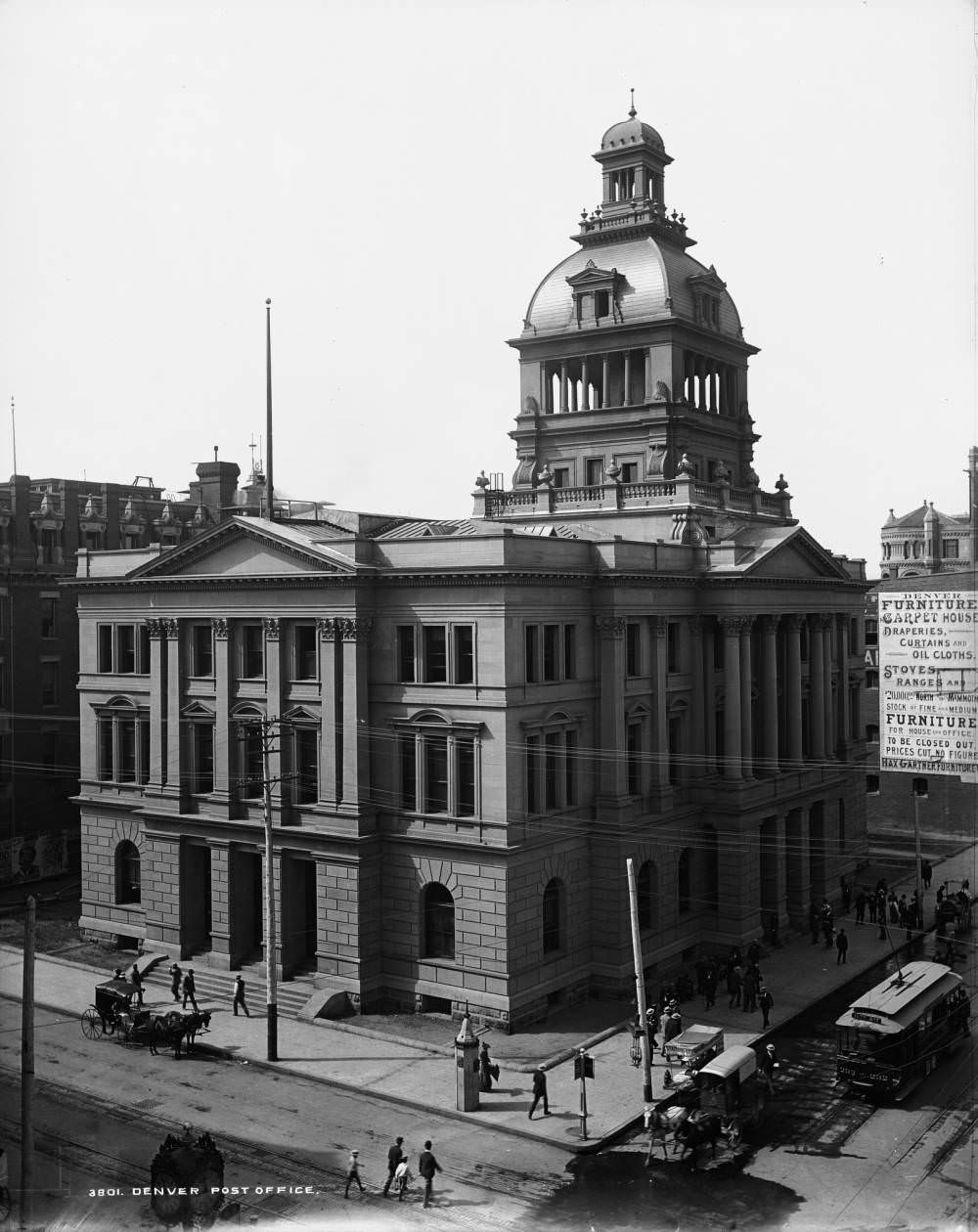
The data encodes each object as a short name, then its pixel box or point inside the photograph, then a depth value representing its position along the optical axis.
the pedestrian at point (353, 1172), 29.62
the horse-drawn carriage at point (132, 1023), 39.94
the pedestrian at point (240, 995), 43.81
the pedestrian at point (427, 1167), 29.92
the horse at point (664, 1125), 32.38
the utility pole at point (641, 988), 33.00
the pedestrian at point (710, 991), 44.59
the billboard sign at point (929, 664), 33.69
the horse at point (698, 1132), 32.06
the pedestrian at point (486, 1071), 36.25
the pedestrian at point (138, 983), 43.31
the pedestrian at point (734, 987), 45.03
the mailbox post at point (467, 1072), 35.28
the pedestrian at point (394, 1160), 29.94
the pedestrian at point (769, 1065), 36.11
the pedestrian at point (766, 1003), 42.31
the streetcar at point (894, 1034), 35.81
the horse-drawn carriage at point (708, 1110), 32.25
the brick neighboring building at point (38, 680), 61.19
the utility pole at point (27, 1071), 25.83
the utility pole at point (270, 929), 39.06
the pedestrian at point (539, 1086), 34.72
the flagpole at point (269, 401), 46.06
